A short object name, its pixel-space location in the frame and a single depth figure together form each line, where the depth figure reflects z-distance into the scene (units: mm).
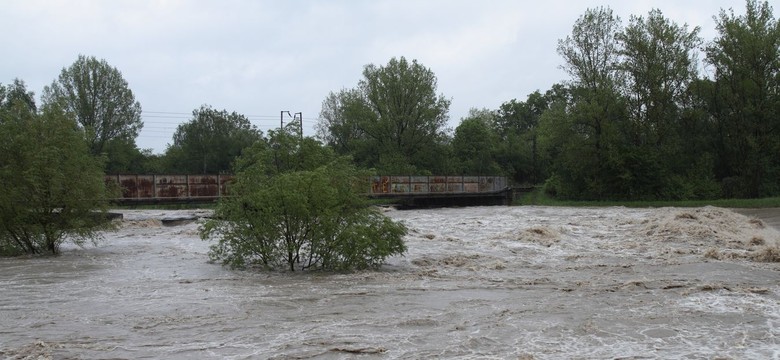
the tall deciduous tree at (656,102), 56625
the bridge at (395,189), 41250
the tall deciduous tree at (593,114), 56875
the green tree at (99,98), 73312
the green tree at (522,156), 88000
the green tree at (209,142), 89938
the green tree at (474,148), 81812
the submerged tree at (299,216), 15492
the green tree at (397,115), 73625
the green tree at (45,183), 19330
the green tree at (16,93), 72500
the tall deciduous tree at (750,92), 52469
